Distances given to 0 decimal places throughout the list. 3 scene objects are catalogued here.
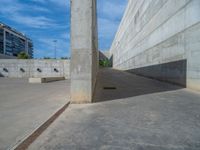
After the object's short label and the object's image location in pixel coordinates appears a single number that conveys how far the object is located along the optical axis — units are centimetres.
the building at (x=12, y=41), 6108
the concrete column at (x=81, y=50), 415
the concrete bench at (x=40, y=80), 935
